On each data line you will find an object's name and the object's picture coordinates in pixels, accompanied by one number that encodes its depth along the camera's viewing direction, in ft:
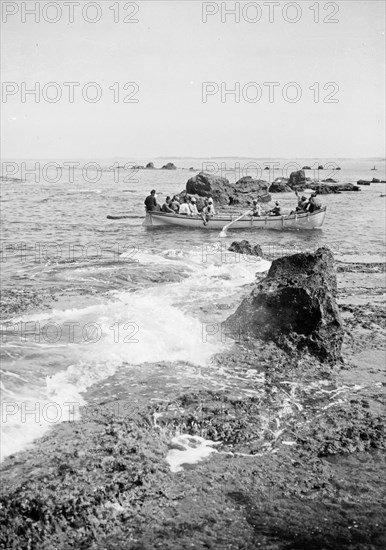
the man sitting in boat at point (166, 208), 103.91
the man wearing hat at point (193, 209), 104.78
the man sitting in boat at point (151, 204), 102.83
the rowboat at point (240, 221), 100.32
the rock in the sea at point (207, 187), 151.33
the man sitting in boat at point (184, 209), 103.30
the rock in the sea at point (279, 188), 210.59
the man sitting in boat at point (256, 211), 104.22
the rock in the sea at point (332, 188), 205.77
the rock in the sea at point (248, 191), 153.69
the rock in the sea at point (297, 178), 237.04
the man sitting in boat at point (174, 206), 106.63
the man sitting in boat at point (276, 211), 105.85
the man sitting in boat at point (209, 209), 102.42
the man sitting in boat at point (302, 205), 106.42
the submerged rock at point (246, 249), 68.28
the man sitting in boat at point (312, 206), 104.27
